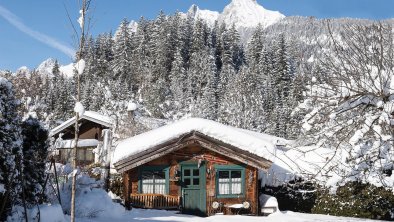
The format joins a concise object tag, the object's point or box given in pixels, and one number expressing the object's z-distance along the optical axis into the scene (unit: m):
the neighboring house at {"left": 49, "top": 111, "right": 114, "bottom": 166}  30.36
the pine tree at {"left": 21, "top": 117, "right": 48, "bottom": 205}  12.05
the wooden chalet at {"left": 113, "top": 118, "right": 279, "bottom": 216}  19.11
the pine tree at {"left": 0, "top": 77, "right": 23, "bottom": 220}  10.17
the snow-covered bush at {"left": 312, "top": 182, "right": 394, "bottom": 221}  19.02
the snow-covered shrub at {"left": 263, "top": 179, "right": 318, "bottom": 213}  21.14
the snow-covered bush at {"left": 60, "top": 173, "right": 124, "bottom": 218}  14.03
